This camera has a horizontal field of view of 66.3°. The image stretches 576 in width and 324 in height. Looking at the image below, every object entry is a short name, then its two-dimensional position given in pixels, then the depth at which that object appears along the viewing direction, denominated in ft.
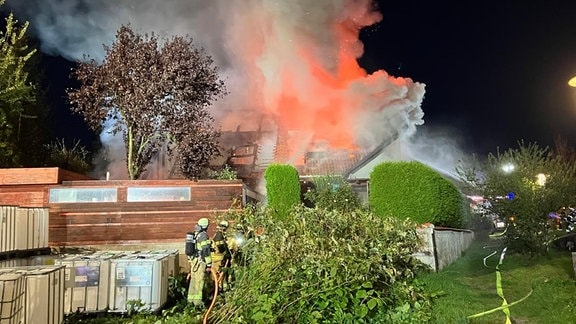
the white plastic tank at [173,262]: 27.68
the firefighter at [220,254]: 27.02
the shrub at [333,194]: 41.57
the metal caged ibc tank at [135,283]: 24.03
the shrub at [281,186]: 38.09
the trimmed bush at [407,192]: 36.68
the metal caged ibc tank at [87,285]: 23.39
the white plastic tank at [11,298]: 14.60
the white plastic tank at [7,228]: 23.89
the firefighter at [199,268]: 25.12
